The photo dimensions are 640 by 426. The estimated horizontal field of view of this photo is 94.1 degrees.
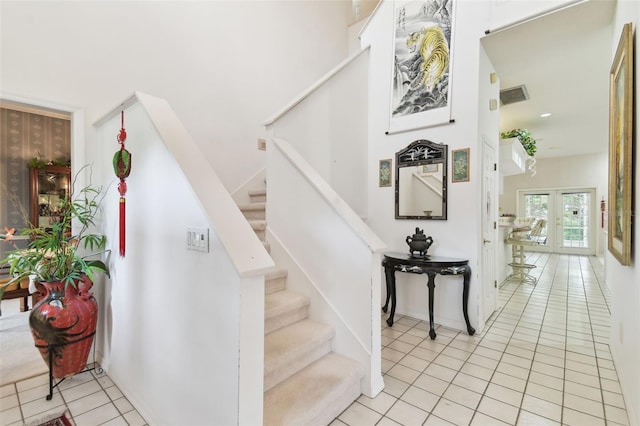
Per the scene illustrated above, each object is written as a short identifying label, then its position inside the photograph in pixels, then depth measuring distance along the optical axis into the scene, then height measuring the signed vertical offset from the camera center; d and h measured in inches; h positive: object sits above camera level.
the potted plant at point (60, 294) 80.3 -23.8
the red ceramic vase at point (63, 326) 80.3 -31.7
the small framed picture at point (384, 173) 148.5 +19.4
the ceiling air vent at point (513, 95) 169.5 +69.4
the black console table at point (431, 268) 116.5 -22.9
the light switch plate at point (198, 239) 54.8 -5.4
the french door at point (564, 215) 344.5 -4.3
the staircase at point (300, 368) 66.2 -42.1
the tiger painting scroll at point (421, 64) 129.2 +67.5
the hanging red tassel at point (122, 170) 82.0 +11.3
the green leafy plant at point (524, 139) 201.6 +52.6
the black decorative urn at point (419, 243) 125.8 -13.5
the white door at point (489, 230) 129.7 -8.6
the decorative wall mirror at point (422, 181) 131.2 +14.0
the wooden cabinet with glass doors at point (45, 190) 186.9 +13.3
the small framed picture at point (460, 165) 124.0 +19.7
